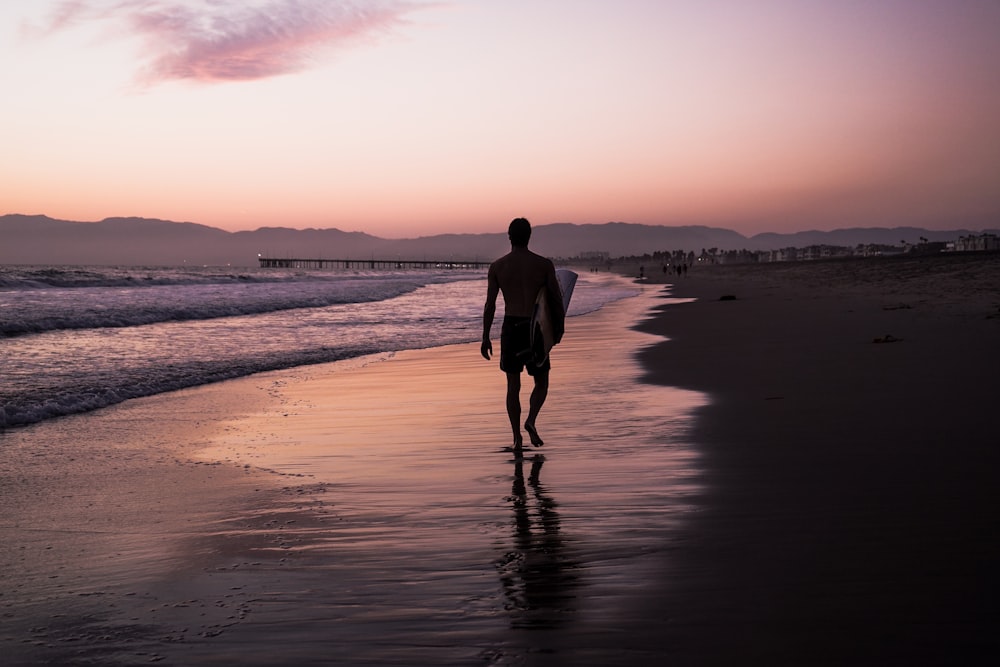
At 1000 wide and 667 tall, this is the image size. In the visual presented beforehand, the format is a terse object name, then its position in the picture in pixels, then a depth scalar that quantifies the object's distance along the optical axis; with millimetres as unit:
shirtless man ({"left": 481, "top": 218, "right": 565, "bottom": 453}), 7453
